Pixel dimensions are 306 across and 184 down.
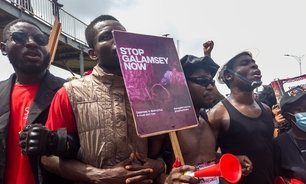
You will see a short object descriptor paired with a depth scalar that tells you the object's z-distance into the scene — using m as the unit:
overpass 8.47
